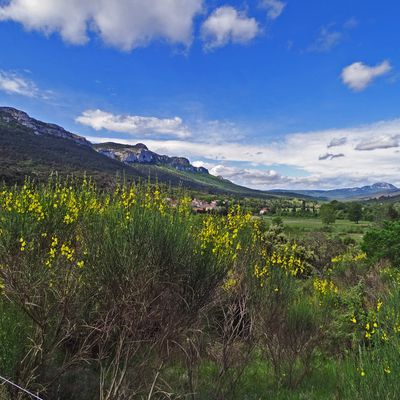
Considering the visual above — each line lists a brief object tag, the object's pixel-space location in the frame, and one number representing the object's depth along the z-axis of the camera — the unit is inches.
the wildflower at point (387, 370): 127.9
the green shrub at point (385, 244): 631.2
